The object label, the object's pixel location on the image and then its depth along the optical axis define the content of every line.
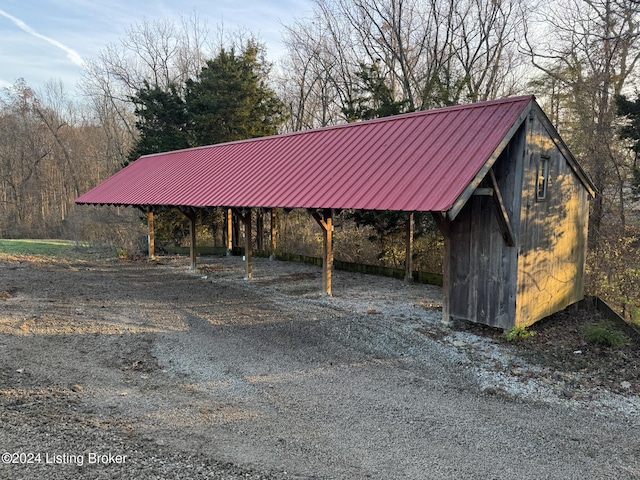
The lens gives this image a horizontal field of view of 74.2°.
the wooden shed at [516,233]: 7.12
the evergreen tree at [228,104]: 19.66
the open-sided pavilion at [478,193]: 7.09
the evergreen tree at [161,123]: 20.73
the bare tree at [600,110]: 12.41
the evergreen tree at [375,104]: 14.11
